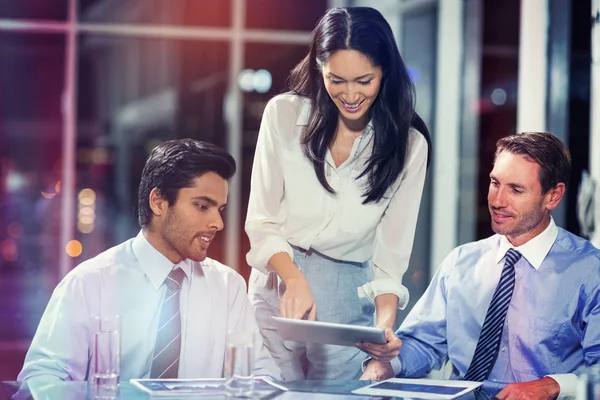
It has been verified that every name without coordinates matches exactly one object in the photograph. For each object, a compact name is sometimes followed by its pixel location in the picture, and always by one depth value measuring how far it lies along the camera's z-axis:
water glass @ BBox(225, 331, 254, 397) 2.65
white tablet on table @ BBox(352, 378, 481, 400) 2.70
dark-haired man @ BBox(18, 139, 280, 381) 2.98
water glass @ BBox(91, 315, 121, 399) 2.61
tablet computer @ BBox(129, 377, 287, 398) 2.67
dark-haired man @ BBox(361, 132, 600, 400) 3.07
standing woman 3.08
